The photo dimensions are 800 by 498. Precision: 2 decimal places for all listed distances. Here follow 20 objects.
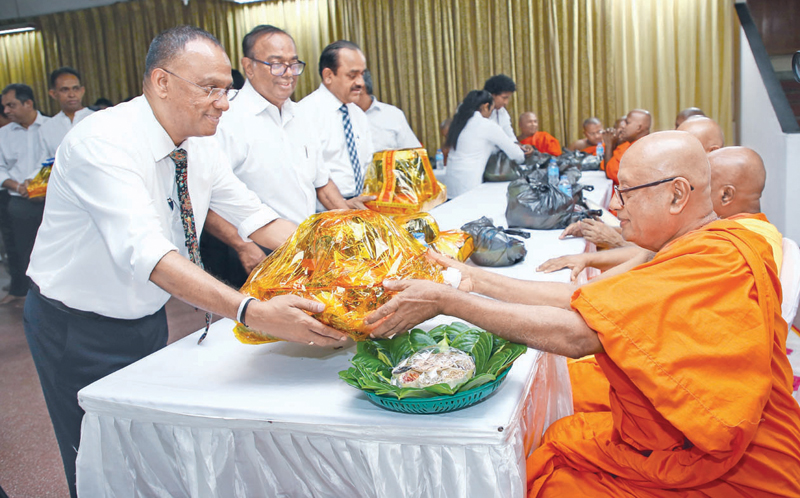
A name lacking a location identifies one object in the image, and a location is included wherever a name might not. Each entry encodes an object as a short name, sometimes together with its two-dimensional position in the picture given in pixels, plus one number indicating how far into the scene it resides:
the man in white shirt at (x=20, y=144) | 4.90
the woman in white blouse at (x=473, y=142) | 4.74
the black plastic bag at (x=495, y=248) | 2.07
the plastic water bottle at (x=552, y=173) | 3.78
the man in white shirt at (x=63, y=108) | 4.75
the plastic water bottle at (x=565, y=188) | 2.86
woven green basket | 1.06
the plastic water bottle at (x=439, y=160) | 6.64
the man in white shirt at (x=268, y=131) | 2.48
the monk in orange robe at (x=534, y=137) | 6.65
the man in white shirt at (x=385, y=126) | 4.81
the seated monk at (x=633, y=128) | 4.26
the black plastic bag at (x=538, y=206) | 2.64
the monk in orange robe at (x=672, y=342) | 1.04
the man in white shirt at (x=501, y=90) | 5.94
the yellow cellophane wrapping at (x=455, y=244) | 1.98
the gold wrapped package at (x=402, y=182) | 2.46
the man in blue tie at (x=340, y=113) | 3.23
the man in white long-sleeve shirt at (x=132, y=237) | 1.28
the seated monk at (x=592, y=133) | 6.49
